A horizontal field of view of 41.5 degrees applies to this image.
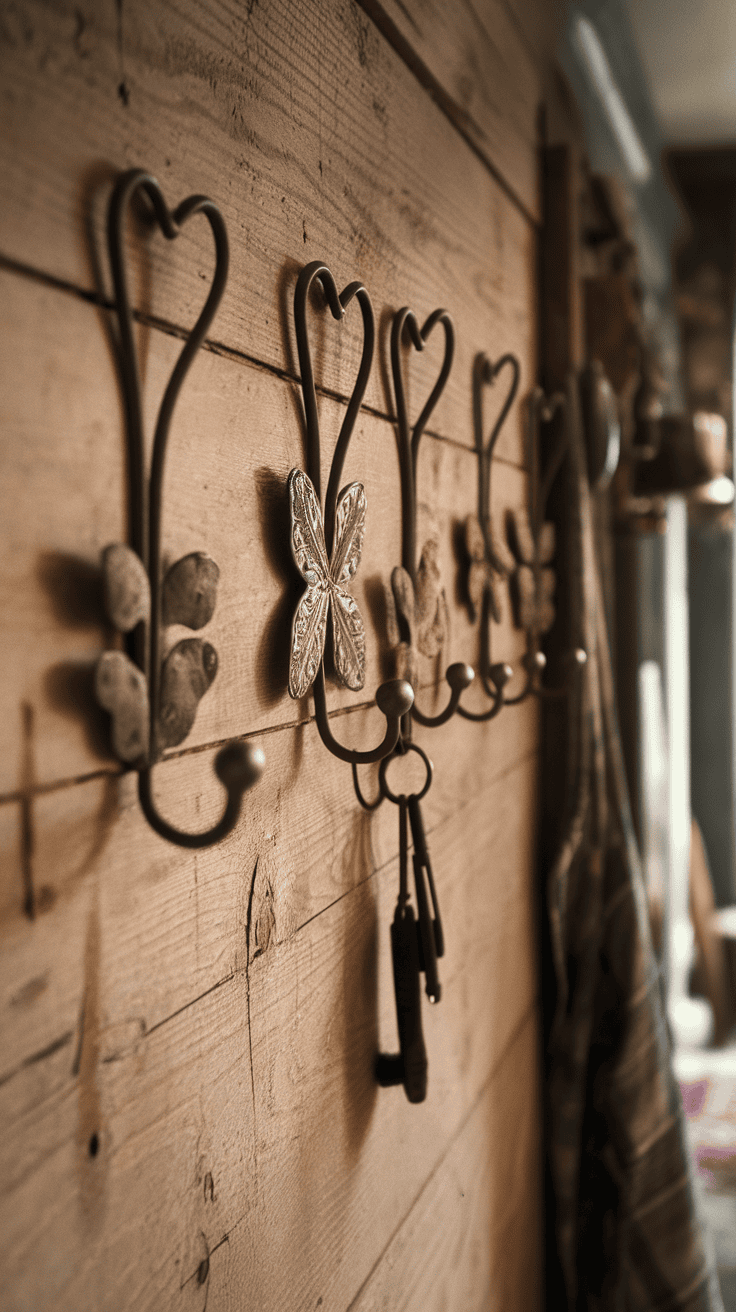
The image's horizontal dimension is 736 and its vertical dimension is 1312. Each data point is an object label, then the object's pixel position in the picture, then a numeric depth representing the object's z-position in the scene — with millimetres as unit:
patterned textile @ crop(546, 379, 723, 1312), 1080
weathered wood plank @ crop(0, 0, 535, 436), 323
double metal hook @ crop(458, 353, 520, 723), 823
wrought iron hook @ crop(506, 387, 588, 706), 962
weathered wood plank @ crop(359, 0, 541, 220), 689
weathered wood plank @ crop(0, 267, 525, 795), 314
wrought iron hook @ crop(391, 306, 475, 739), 608
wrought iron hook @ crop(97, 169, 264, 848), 325
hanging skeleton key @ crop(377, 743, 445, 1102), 582
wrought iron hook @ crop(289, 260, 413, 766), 469
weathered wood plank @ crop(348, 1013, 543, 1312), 705
